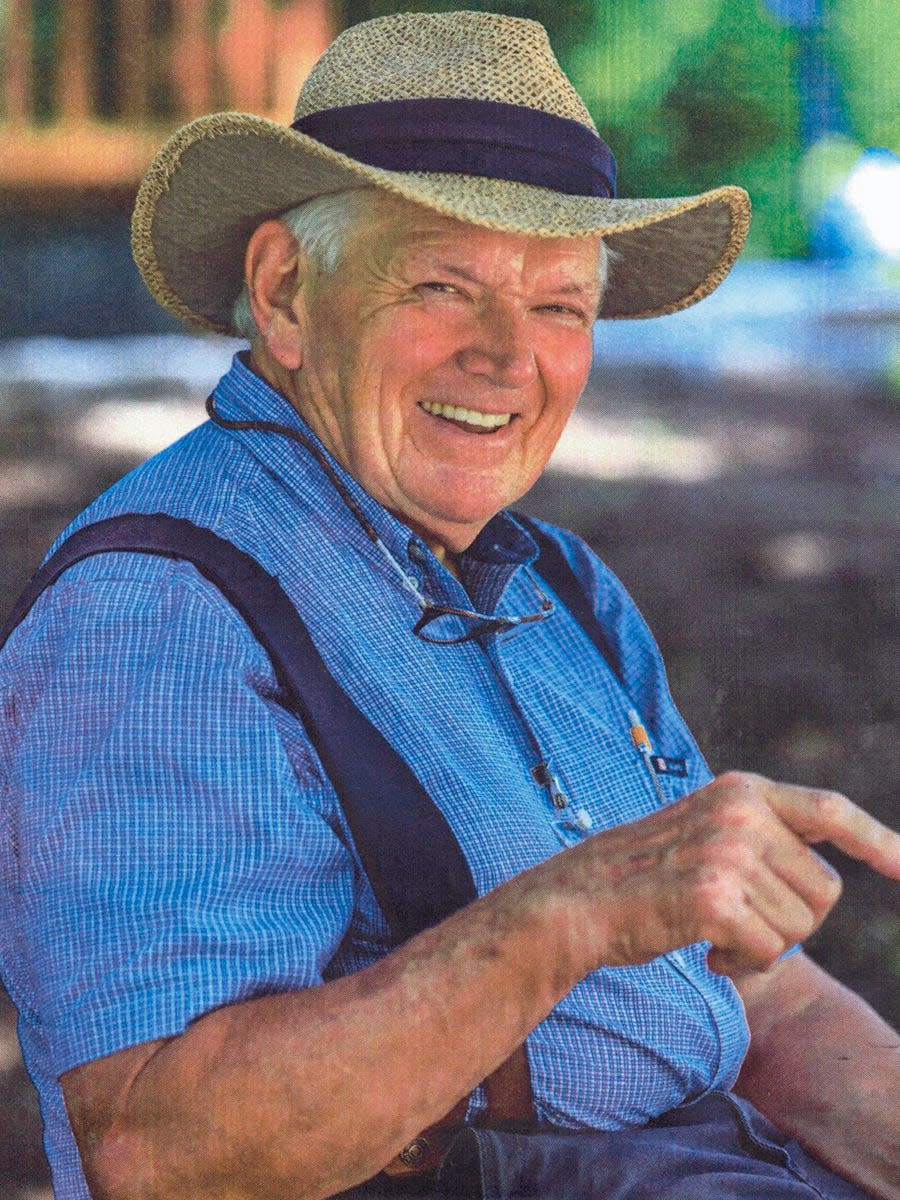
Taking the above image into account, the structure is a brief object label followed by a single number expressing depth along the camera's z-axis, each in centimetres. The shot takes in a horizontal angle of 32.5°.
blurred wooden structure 318
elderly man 132
